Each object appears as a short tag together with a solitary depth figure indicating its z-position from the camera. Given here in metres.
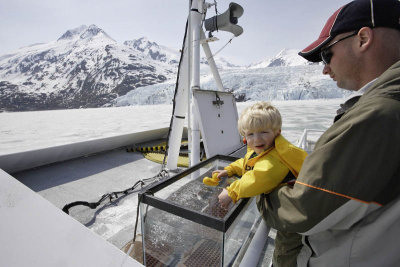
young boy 1.00
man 0.56
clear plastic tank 0.95
